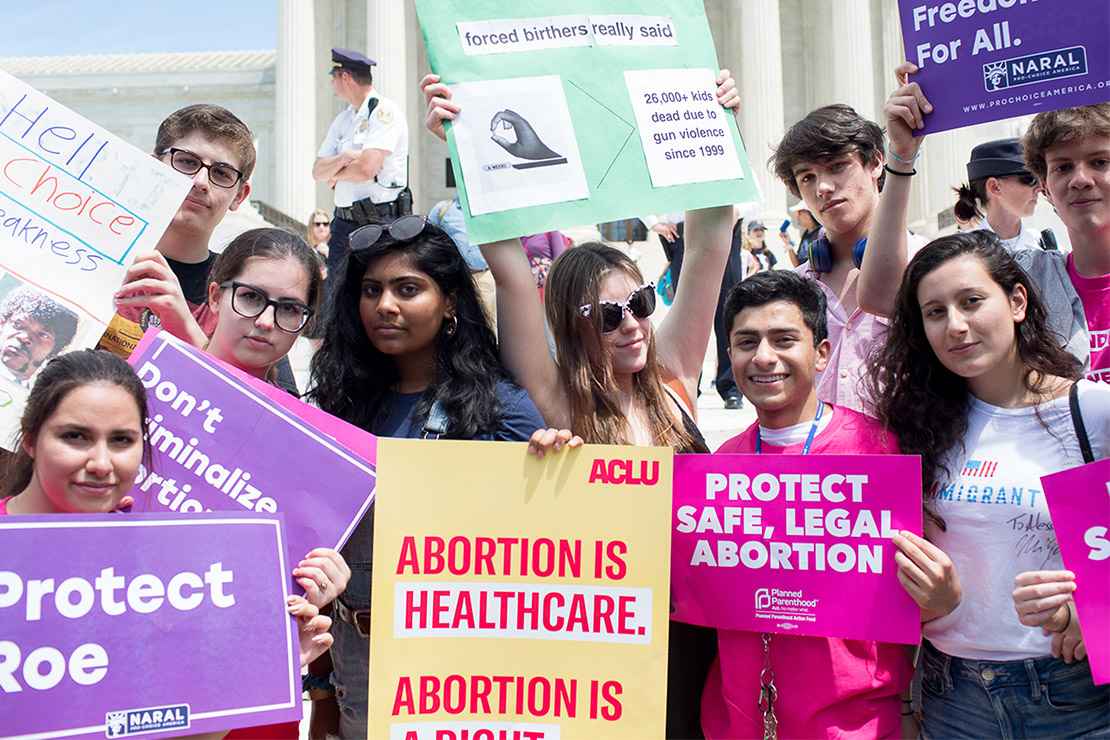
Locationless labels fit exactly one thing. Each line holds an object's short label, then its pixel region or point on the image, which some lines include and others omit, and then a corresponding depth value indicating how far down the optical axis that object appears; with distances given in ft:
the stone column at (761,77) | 126.00
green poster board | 12.05
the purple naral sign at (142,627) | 8.97
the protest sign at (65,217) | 11.55
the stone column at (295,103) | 125.29
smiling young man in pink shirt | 10.44
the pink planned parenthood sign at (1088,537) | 9.72
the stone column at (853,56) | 127.65
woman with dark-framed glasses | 11.76
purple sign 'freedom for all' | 11.73
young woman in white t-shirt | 10.08
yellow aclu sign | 10.46
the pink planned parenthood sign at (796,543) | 10.55
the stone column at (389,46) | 123.13
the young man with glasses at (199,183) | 14.10
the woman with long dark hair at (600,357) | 12.00
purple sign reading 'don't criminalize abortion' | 10.66
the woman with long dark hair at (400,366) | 11.53
